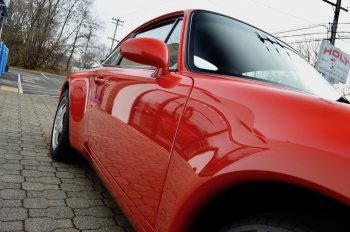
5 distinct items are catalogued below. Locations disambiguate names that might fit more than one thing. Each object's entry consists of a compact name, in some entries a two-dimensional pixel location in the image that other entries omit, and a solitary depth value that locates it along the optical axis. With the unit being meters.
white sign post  11.45
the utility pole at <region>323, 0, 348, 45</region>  13.62
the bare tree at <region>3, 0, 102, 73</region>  30.66
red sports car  0.79
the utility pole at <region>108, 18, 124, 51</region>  50.34
